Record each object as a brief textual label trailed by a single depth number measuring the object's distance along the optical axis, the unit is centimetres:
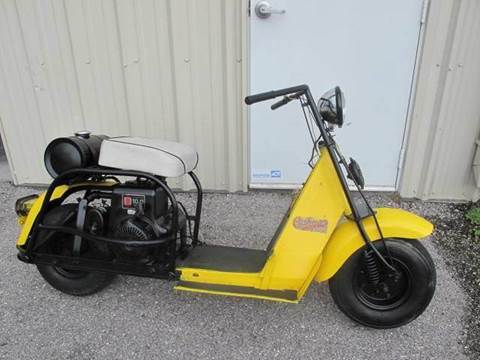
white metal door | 308
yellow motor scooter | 199
